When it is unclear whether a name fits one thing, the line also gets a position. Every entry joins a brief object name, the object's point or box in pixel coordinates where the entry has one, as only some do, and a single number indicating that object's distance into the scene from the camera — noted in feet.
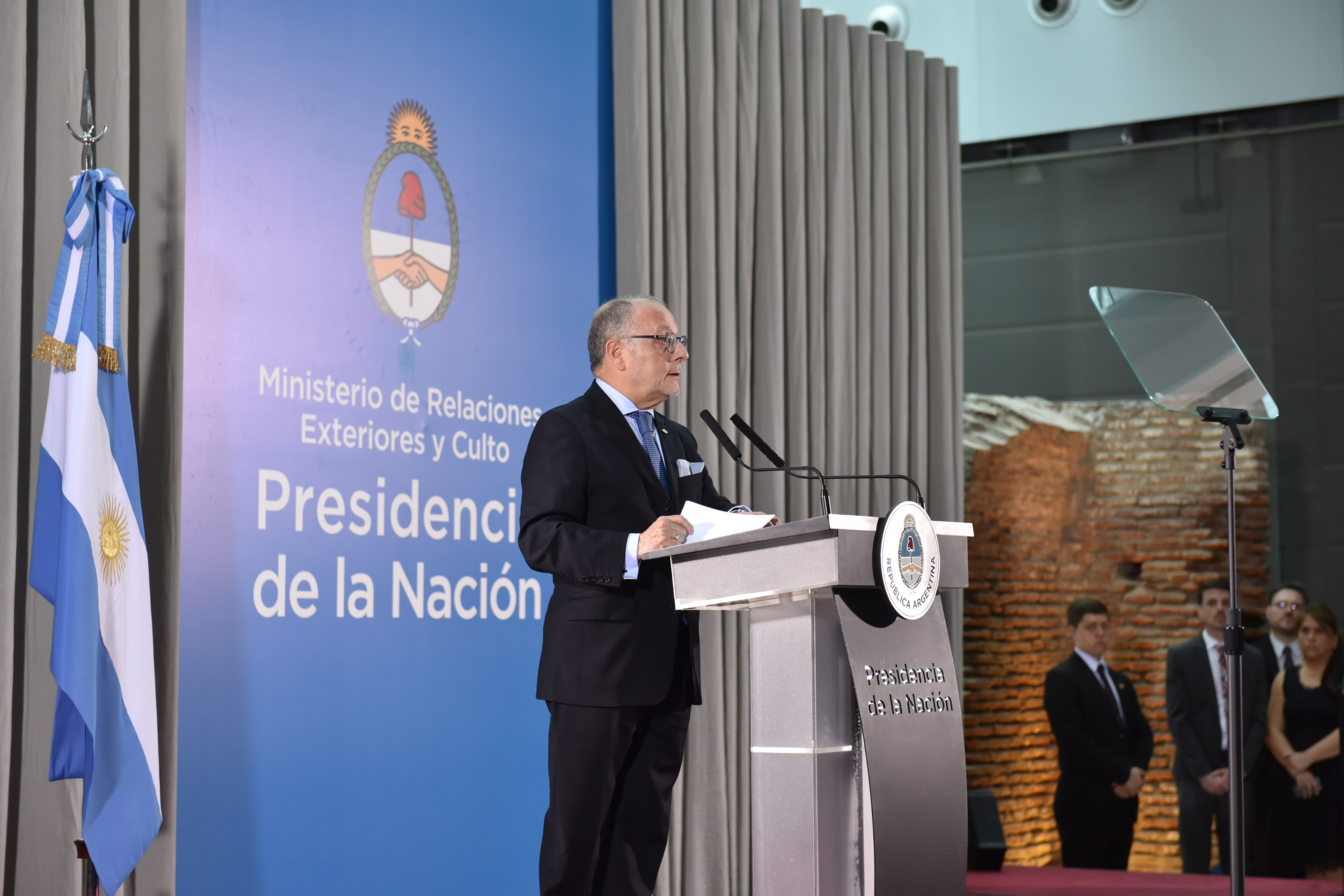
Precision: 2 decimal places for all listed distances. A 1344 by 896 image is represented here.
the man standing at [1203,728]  18.53
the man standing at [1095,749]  19.16
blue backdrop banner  10.76
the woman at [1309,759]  17.97
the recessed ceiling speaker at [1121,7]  19.83
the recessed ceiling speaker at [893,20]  20.93
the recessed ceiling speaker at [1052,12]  20.22
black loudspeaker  17.88
